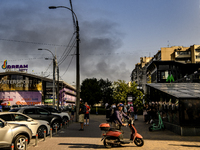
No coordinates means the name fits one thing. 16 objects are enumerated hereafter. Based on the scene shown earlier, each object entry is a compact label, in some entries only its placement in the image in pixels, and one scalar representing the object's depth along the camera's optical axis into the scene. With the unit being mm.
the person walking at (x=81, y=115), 16188
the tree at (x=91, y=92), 77875
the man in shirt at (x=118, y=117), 10116
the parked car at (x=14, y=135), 8998
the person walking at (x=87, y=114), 18822
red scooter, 9831
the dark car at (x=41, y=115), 17016
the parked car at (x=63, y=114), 21647
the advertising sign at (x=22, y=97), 83875
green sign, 50625
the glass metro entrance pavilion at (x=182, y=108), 13887
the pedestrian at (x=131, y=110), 26162
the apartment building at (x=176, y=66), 53562
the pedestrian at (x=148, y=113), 21686
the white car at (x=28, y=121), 11423
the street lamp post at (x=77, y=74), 24202
